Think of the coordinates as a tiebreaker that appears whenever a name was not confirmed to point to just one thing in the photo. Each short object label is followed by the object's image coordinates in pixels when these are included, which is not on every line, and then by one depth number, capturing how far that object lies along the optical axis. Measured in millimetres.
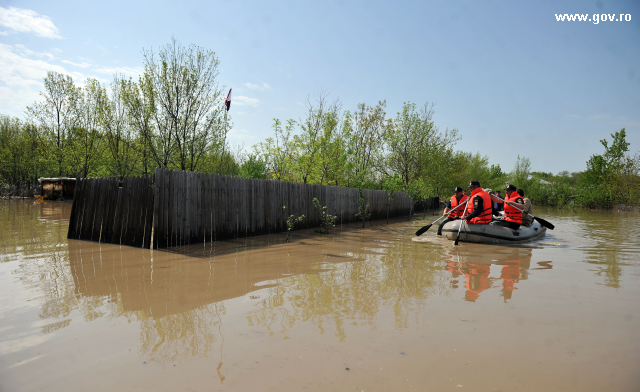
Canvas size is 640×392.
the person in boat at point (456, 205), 12355
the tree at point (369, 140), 27219
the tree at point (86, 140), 30500
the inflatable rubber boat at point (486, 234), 10672
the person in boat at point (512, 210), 11522
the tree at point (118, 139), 27105
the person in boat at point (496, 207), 14781
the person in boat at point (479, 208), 10950
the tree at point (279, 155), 19172
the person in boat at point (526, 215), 12480
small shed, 32000
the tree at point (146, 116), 17391
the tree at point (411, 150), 26453
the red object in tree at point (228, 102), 18219
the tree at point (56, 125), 31188
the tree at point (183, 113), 17156
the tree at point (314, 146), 18938
